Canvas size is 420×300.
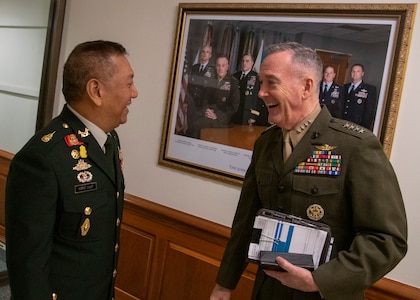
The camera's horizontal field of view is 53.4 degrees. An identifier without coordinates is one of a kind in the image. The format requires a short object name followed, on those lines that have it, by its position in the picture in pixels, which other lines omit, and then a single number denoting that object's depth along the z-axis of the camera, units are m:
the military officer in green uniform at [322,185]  1.10
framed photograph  1.77
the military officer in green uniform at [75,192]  1.21
